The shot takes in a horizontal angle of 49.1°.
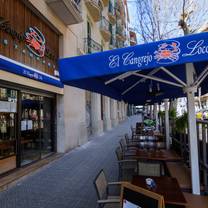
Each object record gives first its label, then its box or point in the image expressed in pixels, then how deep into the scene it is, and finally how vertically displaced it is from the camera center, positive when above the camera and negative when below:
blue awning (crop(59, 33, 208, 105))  2.73 +0.81
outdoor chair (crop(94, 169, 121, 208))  3.15 -1.05
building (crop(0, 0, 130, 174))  6.66 +1.34
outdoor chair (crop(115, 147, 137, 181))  5.46 -1.17
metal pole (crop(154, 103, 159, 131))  12.82 -0.13
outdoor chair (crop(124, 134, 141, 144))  9.18 -0.88
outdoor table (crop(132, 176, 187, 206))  2.80 -0.98
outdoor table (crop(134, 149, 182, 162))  5.22 -0.89
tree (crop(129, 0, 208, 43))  11.09 +5.48
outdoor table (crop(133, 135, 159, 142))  8.39 -0.73
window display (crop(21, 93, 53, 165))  7.70 -0.23
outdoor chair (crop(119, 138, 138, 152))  7.86 -0.99
